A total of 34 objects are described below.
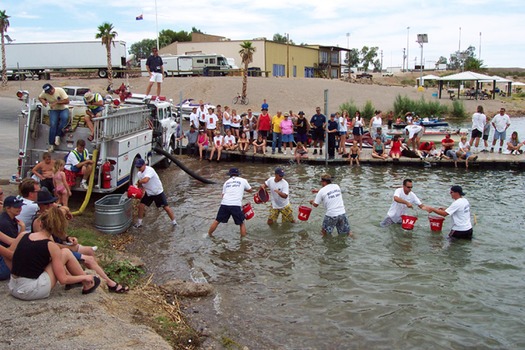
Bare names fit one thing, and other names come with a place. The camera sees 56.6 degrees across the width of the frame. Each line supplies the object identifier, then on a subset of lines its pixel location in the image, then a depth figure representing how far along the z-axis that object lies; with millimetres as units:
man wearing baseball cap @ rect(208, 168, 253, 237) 10320
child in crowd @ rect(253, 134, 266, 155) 20734
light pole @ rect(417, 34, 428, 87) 79562
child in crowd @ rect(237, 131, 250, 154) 20895
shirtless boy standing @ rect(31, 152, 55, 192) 10305
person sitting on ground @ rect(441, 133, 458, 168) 19500
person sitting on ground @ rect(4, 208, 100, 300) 5859
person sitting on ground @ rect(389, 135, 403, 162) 19855
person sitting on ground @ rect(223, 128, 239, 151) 21016
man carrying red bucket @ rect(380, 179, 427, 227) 10609
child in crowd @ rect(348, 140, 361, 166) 19641
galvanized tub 10352
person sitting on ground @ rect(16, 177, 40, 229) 7363
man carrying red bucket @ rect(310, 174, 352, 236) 10156
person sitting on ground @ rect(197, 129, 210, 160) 20859
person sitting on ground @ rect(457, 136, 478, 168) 19297
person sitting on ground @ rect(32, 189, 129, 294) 6918
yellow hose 10742
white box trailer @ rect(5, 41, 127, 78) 47438
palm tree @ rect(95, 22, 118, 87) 41325
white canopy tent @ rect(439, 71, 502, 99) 44938
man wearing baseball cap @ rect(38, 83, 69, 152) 11328
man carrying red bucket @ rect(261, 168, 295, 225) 10891
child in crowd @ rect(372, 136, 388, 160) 20125
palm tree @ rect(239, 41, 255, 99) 40188
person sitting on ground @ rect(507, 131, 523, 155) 20906
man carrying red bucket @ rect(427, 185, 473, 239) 10031
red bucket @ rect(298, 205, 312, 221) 10891
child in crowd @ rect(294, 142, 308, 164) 19922
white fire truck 10977
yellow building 63344
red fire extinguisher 10977
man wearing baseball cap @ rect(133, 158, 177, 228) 10805
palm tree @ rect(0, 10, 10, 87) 46719
